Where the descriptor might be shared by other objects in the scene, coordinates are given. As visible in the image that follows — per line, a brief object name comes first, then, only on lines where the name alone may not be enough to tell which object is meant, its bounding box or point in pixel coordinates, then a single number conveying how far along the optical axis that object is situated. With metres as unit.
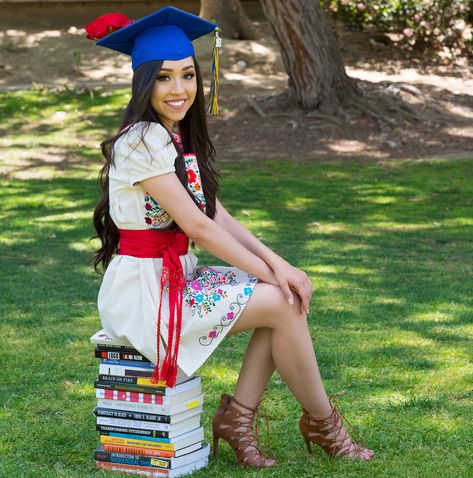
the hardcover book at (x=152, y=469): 5.49
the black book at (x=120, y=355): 5.48
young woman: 5.32
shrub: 24.52
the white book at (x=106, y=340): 5.44
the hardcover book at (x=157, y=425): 5.43
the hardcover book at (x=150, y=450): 5.47
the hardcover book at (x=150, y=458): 5.47
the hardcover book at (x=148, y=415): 5.42
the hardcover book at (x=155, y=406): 5.41
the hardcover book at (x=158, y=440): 5.44
